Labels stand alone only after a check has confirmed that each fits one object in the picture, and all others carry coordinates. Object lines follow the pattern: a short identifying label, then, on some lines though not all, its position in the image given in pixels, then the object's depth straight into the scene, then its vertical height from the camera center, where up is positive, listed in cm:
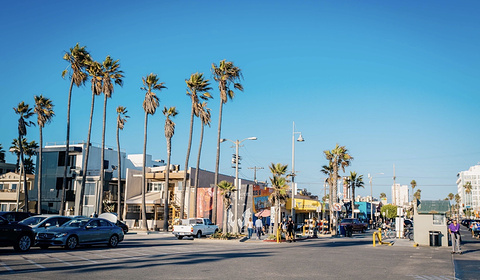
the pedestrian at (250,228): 3341 -154
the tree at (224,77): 4553 +1346
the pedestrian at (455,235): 2259 -114
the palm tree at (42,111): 4981 +1031
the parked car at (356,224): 4860 -155
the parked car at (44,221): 2050 -87
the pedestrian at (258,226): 3388 -136
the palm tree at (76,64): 4550 +1442
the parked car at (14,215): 2606 -75
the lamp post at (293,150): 3766 +536
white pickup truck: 3216 -159
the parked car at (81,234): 1967 -140
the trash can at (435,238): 2808 -163
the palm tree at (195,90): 4628 +1230
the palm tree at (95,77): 4604 +1322
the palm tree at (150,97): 4769 +1167
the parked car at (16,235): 1719 -131
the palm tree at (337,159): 5234 +623
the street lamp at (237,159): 3784 +403
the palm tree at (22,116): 5175 +1015
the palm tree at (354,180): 7438 +504
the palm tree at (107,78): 4656 +1338
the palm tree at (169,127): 4725 +856
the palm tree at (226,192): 3975 +139
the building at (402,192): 10987 +642
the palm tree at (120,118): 5416 +1056
